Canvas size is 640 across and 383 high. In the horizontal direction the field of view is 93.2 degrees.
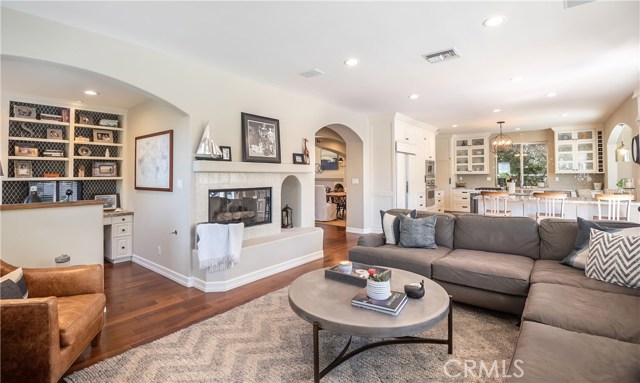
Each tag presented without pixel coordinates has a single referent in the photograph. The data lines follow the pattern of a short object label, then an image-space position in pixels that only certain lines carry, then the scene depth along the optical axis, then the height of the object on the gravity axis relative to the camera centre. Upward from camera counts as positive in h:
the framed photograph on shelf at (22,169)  4.32 +0.38
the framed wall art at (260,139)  4.12 +0.79
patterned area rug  1.96 -1.16
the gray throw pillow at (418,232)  3.46 -0.46
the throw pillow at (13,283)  1.85 -0.57
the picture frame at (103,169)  4.92 +0.43
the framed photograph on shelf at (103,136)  4.93 +0.98
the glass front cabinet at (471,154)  9.47 +1.23
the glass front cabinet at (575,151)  7.98 +1.11
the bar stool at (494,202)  5.29 -0.18
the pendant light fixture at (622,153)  6.17 +0.78
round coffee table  1.72 -0.74
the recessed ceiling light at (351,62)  3.56 +1.58
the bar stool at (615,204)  4.13 -0.17
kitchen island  4.24 -0.24
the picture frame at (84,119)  4.83 +1.22
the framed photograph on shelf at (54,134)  4.56 +0.94
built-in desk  4.65 -0.64
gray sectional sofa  1.36 -0.72
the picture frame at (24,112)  4.29 +1.21
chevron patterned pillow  2.21 -0.52
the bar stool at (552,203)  4.67 -0.17
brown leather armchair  1.62 -0.80
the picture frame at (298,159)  4.93 +0.58
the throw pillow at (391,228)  3.67 -0.43
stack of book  1.86 -0.70
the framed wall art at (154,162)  3.97 +0.47
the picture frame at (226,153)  3.86 +0.53
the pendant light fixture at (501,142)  7.63 +1.27
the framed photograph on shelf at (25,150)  4.30 +0.66
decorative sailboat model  3.58 +0.55
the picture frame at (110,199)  4.98 -0.07
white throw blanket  3.39 -0.58
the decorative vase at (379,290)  1.98 -0.64
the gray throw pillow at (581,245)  2.61 -0.48
